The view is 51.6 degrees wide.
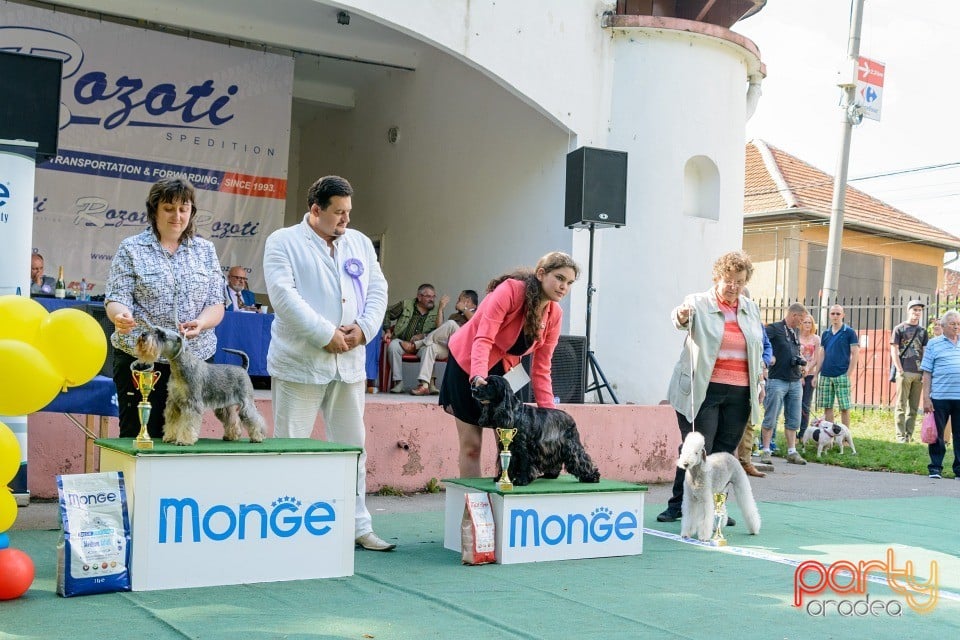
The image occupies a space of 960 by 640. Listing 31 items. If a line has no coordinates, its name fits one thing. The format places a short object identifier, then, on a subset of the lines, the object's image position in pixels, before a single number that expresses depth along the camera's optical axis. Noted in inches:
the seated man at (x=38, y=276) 354.9
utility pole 571.2
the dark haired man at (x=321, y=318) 184.7
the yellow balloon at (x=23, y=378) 145.3
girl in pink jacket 193.9
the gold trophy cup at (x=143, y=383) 159.5
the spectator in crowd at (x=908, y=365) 475.8
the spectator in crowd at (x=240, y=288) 418.0
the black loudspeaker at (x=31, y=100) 218.1
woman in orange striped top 234.7
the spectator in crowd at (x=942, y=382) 381.4
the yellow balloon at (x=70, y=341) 152.6
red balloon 145.3
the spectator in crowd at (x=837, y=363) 457.1
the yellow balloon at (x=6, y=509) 151.3
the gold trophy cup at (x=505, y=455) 185.3
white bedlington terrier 219.6
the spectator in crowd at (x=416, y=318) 438.3
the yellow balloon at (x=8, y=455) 150.0
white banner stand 213.5
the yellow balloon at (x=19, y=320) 153.3
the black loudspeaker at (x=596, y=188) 370.6
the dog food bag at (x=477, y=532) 185.8
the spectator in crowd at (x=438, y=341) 399.9
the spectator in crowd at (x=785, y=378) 394.9
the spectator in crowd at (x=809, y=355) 440.1
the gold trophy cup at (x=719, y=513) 221.2
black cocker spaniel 187.3
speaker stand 368.2
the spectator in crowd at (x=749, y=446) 341.4
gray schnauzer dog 153.5
